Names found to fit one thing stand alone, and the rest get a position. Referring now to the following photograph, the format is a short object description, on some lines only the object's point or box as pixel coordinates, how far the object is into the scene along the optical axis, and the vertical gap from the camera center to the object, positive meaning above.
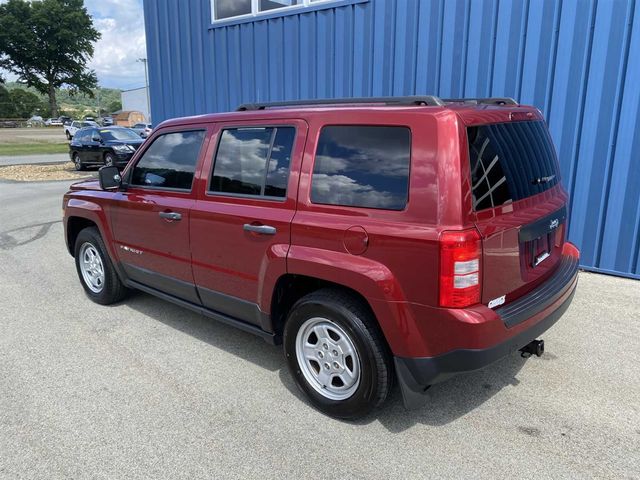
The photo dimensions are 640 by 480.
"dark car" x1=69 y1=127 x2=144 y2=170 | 18.12 -0.88
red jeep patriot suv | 2.51 -0.62
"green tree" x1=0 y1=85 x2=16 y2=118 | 76.82 +2.36
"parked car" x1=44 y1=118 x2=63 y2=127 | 72.75 -0.27
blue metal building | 5.32 +0.72
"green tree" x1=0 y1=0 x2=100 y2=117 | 68.62 +10.76
